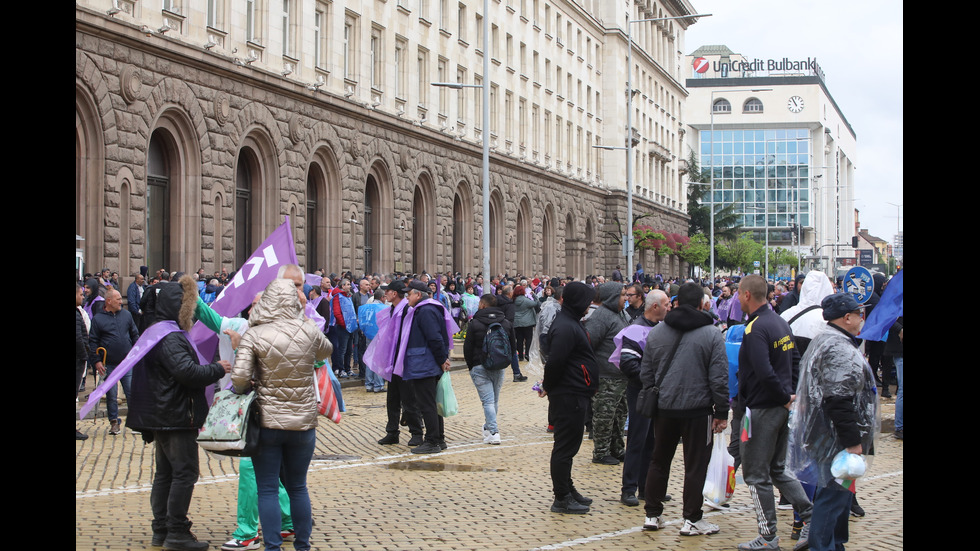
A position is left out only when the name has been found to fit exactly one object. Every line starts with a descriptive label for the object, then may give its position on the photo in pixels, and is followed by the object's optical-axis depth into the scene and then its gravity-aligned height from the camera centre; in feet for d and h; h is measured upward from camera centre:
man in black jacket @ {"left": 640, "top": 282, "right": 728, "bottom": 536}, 27.32 -2.84
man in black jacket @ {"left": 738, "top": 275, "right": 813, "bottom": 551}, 26.14 -3.10
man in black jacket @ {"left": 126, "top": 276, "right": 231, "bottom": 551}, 25.18 -2.84
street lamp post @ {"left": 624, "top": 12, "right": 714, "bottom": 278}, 139.52 +10.81
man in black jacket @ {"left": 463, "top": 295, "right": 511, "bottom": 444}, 43.01 -3.30
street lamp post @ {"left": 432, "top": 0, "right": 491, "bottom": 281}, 98.43 +12.83
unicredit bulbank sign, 474.49 +91.84
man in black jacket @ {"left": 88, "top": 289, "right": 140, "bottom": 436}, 46.52 -2.33
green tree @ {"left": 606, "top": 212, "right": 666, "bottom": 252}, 197.67 +7.98
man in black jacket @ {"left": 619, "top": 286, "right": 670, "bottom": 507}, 31.73 -4.25
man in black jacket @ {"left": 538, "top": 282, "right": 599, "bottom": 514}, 30.37 -2.94
